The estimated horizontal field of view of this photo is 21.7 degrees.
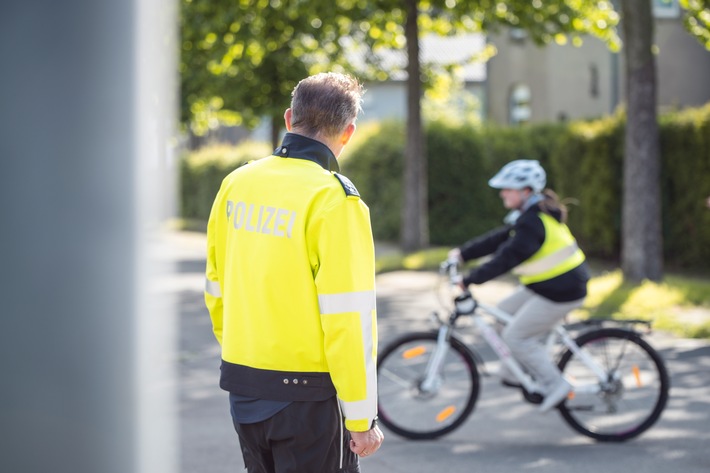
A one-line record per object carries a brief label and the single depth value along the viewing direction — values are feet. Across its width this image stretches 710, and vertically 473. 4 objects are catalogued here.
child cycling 33.97
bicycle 34.87
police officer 15.87
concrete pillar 9.40
